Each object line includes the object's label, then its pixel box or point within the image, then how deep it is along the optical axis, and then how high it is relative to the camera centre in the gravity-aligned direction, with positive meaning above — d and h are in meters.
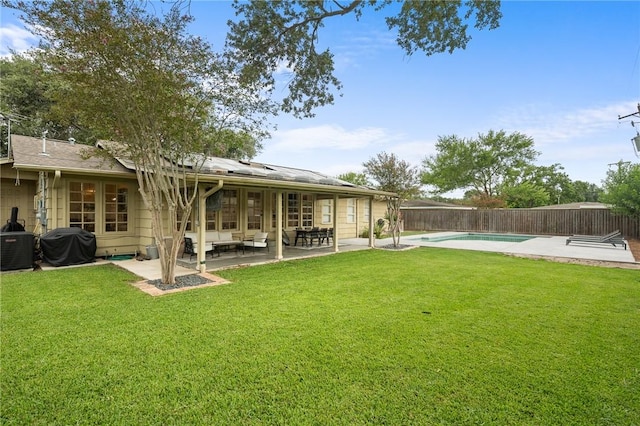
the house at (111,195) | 7.78 +0.69
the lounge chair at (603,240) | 12.46 -1.04
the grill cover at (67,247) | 7.34 -0.69
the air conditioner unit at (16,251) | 6.73 -0.71
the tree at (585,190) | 40.91 +3.45
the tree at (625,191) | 13.84 +1.08
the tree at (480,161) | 28.75 +5.19
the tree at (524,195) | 27.80 +1.82
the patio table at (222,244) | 8.84 -0.82
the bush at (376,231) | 16.78 -0.81
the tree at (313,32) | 4.74 +3.07
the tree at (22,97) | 15.27 +6.14
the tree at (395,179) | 11.95 +1.43
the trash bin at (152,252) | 8.65 -0.96
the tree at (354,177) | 32.79 +4.24
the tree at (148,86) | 4.77 +2.33
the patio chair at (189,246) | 8.38 -0.78
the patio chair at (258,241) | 9.53 -0.76
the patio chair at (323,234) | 12.11 -0.69
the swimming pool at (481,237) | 16.58 -1.28
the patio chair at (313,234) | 11.82 -0.67
